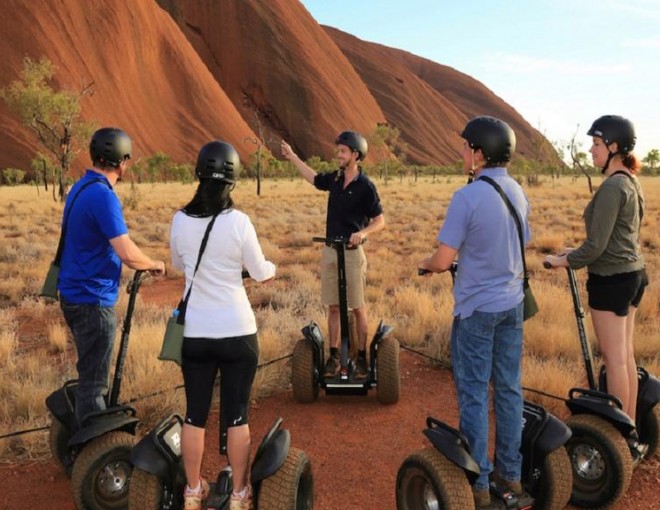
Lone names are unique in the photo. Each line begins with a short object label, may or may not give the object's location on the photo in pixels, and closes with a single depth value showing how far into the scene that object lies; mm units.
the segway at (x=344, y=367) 5172
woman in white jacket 2816
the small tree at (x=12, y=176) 49438
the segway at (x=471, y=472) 2918
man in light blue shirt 2906
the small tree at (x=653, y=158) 72938
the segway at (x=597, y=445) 3473
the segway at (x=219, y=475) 2963
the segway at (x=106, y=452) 3355
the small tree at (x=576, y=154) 47600
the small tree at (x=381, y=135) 64238
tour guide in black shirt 5230
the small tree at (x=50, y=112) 29391
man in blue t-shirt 3373
